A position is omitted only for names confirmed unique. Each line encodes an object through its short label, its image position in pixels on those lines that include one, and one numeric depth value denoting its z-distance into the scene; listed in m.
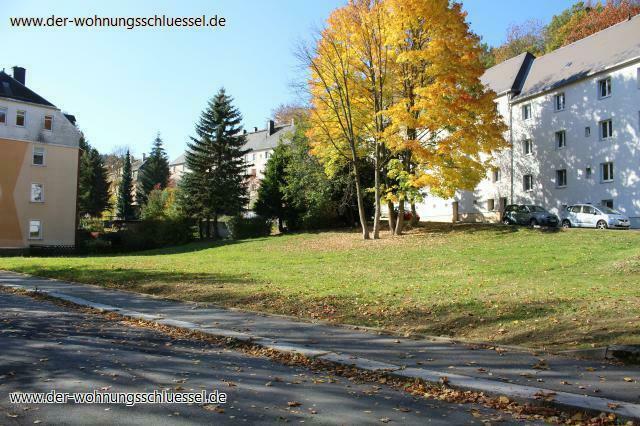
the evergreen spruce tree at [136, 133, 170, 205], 84.38
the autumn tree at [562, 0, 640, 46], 49.13
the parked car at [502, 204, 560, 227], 33.78
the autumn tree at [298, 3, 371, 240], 29.47
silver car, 30.58
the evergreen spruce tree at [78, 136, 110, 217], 72.44
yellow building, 42.53
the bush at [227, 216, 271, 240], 43.25
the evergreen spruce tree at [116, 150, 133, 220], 83.38
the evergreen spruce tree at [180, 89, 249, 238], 45.38
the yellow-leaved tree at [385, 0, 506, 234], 27.06
